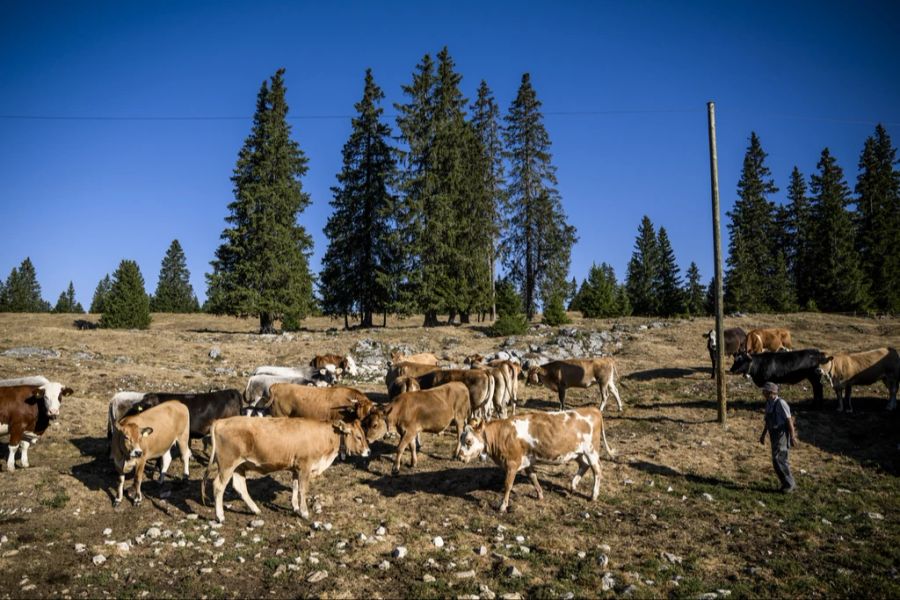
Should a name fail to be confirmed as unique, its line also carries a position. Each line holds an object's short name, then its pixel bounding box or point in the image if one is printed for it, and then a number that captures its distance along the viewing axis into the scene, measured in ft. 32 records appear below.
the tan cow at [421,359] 67.28
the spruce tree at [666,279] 209.64
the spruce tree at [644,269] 224.74
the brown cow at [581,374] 56.65
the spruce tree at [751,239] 178.50
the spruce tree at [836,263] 170.19
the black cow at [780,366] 57.72
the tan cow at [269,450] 28.91
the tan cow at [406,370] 56.90
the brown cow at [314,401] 41.04
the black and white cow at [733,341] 79.30
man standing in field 33.60
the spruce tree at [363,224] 131.34
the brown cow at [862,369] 52.75
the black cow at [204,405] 38.83
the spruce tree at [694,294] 227.01
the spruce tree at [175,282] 327.47
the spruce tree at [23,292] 301.22
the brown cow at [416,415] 37.55
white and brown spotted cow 31.78
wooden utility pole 50.72
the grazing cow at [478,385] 47.73
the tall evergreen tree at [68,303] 409.08
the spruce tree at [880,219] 176.55
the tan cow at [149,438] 30.83
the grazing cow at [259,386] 48.52
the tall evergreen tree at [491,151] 151.53
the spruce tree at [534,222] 141.69
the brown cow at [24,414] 36.81
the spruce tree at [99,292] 369.38
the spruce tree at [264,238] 119.96
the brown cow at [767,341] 75.31
